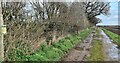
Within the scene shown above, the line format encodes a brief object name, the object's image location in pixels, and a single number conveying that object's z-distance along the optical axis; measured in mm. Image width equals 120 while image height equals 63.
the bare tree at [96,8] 47434
